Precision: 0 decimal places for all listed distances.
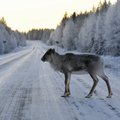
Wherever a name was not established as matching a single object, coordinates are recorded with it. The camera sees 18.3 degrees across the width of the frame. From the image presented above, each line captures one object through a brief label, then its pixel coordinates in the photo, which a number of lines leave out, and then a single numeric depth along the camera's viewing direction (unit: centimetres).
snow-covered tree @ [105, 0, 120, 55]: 4331
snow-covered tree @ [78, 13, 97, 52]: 6520
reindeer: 1132
